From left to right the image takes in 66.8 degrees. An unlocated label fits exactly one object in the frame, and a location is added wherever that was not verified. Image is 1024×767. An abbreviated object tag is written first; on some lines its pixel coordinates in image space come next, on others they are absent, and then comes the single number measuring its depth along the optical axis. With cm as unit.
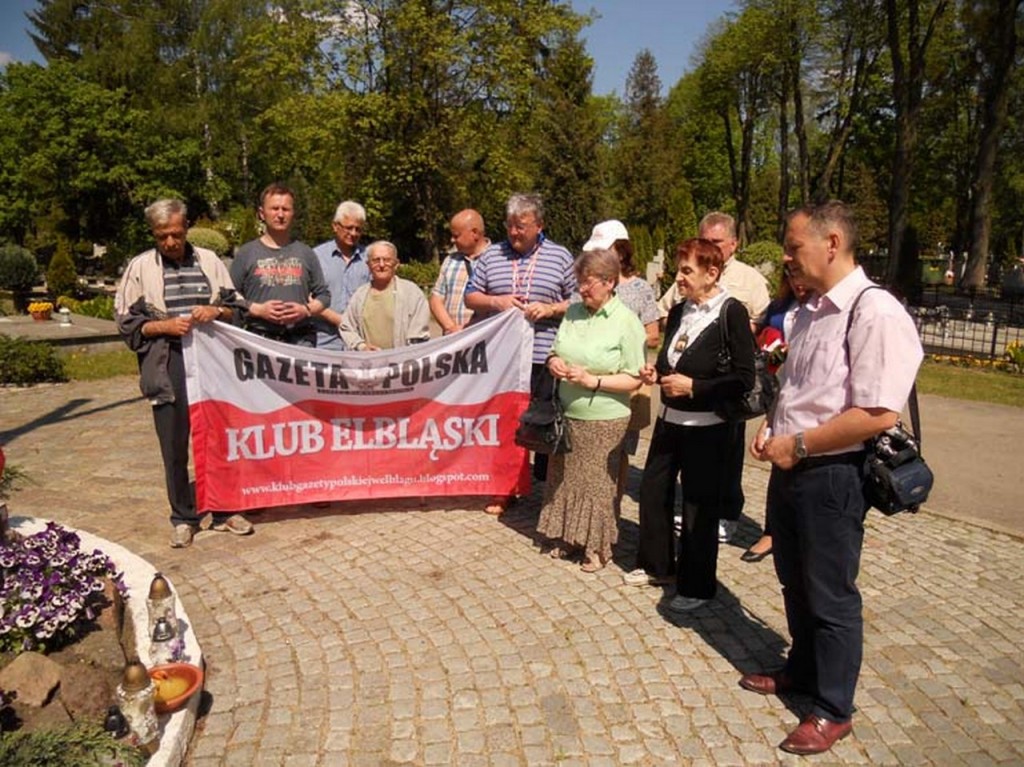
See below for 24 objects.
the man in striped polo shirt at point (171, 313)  477
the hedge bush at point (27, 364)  1016
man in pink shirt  273
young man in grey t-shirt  529
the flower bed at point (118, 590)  298
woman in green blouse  436
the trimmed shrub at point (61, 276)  2120
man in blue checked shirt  596
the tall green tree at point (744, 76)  3522
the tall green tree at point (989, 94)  2528
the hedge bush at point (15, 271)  1922
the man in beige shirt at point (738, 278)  479
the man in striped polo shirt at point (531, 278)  529
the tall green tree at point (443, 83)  2989
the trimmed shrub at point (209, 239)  1911
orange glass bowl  304
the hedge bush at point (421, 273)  2767
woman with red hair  384
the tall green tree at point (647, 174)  4469
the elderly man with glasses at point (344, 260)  607
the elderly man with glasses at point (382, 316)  570
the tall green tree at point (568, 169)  3175
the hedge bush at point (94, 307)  1761
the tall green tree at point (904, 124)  2233
